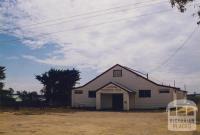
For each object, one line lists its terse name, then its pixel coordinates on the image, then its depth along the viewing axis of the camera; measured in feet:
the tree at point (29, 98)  97.94
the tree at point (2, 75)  91.78
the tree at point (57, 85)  100.93
